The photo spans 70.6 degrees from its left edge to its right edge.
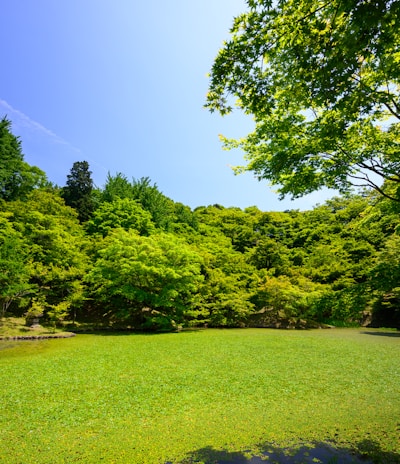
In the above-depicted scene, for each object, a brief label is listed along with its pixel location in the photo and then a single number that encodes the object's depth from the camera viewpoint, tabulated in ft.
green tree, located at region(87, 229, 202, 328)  48.71
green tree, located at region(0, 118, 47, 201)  68.08
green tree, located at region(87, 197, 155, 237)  71.31
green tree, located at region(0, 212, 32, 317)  40.42
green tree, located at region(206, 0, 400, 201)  7.58
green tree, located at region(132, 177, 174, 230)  83.23
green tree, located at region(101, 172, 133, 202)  84.79
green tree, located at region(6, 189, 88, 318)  48.78
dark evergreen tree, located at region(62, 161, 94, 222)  80.02
